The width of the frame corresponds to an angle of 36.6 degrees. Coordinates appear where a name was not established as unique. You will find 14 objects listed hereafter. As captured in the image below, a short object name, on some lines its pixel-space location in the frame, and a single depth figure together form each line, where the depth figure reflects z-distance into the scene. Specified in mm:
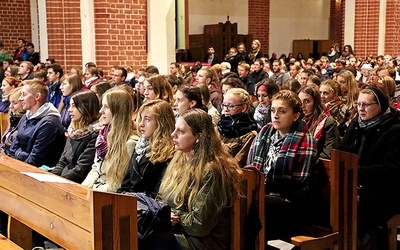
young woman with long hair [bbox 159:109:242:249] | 3848
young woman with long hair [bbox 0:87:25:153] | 6712
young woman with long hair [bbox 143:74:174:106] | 7270
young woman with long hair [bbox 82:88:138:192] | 4984
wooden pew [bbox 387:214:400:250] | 5133
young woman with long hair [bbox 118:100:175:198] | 4539
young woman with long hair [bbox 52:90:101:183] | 5520
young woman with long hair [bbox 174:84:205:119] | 6316
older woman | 4926
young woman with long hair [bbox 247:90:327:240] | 4766
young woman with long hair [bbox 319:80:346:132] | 7070
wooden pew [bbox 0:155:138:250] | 3240
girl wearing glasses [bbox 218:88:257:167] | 5562
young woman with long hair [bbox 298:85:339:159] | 5871
